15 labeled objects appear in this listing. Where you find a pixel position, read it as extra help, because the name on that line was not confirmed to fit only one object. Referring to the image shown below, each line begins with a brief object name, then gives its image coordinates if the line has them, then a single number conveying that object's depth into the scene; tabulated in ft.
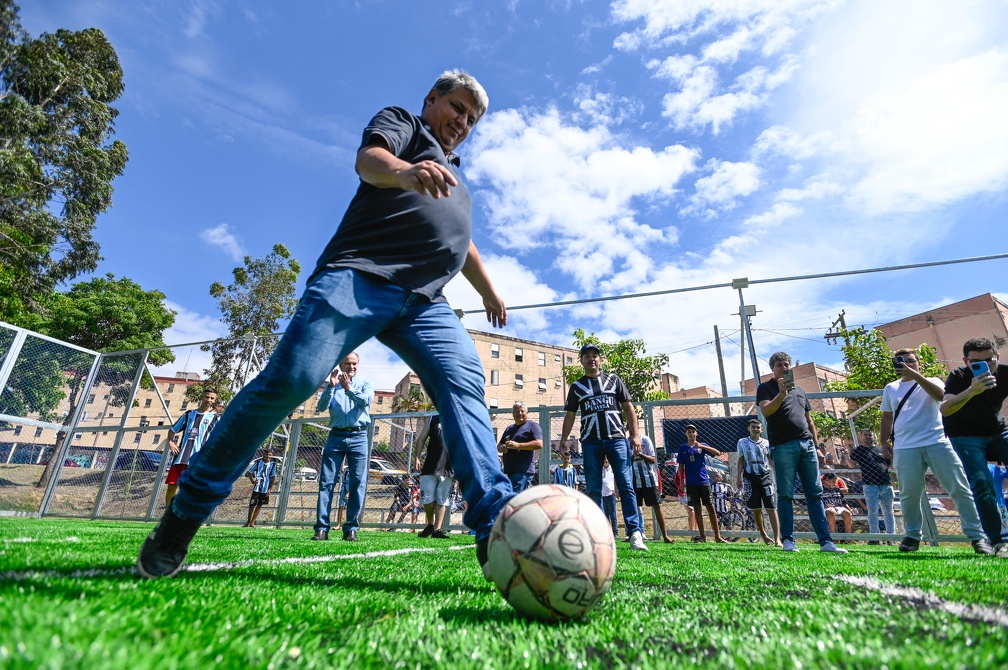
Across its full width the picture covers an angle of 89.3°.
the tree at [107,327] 38.88
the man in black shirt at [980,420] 14.98
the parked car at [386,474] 36.17
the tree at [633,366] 119.03
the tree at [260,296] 94.32
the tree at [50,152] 64.54
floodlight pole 32.92
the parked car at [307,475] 35.70
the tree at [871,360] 71.56
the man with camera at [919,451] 16.57
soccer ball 4.79
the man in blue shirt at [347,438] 20.70
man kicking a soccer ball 6.27
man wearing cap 19.04
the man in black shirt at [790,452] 18.78
